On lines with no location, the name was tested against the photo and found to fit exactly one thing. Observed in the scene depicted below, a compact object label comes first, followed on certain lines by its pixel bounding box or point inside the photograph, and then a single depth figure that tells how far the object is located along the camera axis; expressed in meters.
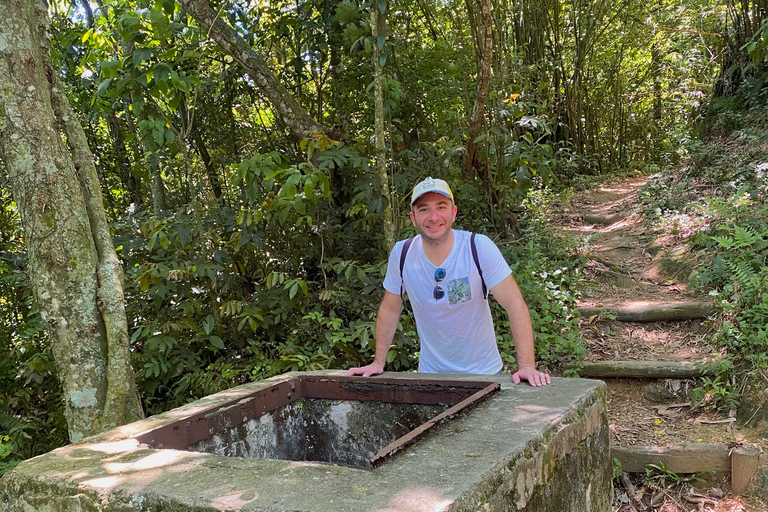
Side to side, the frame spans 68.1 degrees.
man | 2.88
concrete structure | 1.57
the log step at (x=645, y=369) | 4.26
